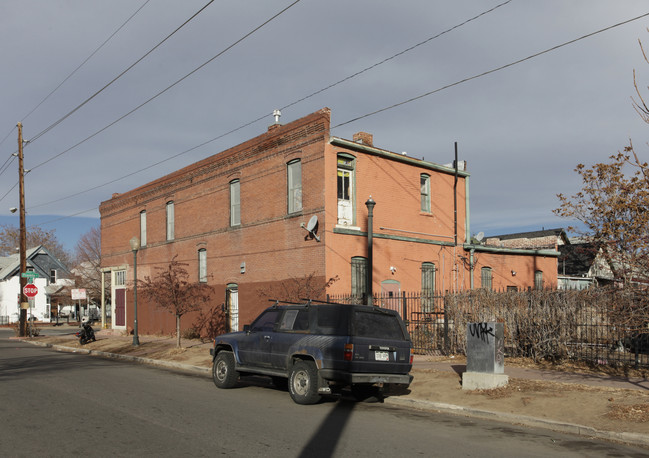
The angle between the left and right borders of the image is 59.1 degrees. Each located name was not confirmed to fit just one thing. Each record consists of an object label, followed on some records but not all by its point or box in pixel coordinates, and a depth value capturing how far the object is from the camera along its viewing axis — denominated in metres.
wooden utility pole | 33.03
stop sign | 31.64
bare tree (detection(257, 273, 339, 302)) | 19.94
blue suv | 10.48
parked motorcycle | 26.66
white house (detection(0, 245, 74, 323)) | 62.19
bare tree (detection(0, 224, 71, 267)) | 80.00
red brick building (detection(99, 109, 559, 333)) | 20.78
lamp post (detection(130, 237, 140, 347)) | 23.80
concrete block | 11.12
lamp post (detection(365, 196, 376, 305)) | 17.02
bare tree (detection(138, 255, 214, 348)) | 20.81
